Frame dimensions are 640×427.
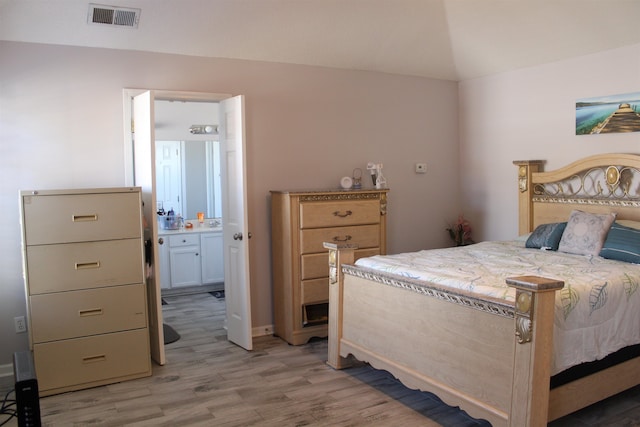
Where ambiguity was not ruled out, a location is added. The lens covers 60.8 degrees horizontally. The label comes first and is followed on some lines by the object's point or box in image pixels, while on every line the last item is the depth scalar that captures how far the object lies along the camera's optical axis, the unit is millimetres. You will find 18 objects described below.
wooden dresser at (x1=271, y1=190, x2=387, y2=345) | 4391
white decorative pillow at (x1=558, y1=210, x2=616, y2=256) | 3787
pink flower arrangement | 5555
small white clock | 4871
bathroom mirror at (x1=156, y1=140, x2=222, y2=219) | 6551
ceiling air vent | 3622
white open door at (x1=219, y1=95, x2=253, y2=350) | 4223
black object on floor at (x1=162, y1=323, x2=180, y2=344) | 4602
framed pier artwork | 4148
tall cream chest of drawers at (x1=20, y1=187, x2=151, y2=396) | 3443
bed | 2422
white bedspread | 2646
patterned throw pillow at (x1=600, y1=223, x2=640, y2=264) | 3463
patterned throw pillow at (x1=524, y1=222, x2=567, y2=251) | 4094
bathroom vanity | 6273
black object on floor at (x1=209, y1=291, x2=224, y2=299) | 6279
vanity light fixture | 6578
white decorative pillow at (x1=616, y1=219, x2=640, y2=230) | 3778
